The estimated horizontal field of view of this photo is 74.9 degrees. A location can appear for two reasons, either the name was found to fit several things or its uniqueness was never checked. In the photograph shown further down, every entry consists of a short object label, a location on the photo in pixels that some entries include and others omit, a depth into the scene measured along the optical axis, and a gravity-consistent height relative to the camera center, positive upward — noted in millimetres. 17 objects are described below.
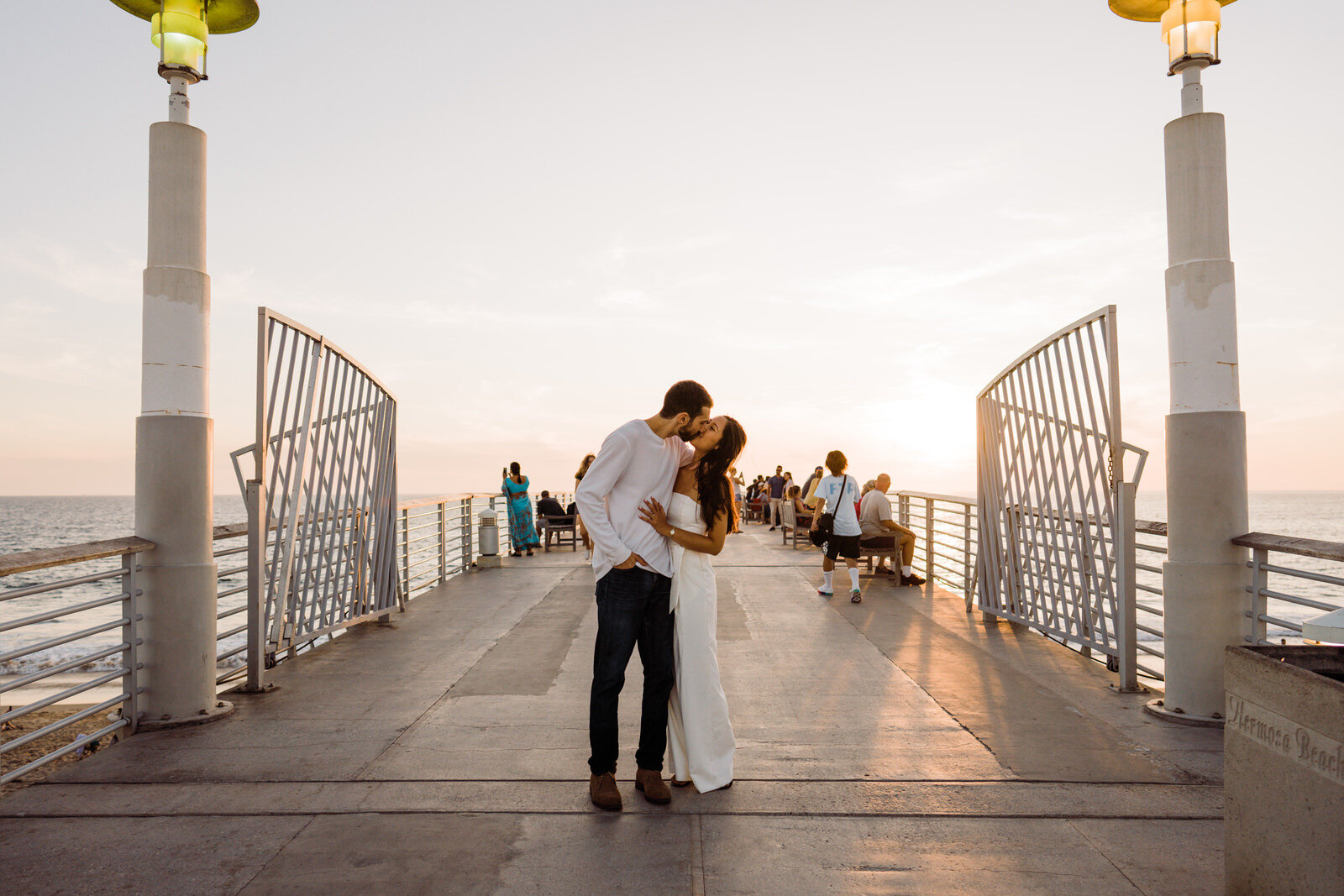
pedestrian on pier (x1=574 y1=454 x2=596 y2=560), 13758 +228
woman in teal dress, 16797 -578
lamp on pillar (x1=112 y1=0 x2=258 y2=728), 5129 +256
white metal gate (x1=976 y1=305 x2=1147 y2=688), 6195 -258
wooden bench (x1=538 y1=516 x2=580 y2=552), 19000 -1007
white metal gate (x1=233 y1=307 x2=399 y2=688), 6133 -161
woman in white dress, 3936 -561
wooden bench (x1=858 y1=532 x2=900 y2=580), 11609 -1003
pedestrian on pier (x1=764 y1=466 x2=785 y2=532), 26195 -434
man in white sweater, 3793 -412
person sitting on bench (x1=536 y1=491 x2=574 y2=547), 19094 -694
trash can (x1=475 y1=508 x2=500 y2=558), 15664 -948
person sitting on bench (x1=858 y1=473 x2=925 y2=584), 11680 -678
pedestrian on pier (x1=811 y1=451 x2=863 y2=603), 10586 -438
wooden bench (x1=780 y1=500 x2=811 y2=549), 18891 -1024
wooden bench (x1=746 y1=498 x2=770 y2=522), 31234 -1133
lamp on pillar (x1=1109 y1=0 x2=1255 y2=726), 5184 +303
